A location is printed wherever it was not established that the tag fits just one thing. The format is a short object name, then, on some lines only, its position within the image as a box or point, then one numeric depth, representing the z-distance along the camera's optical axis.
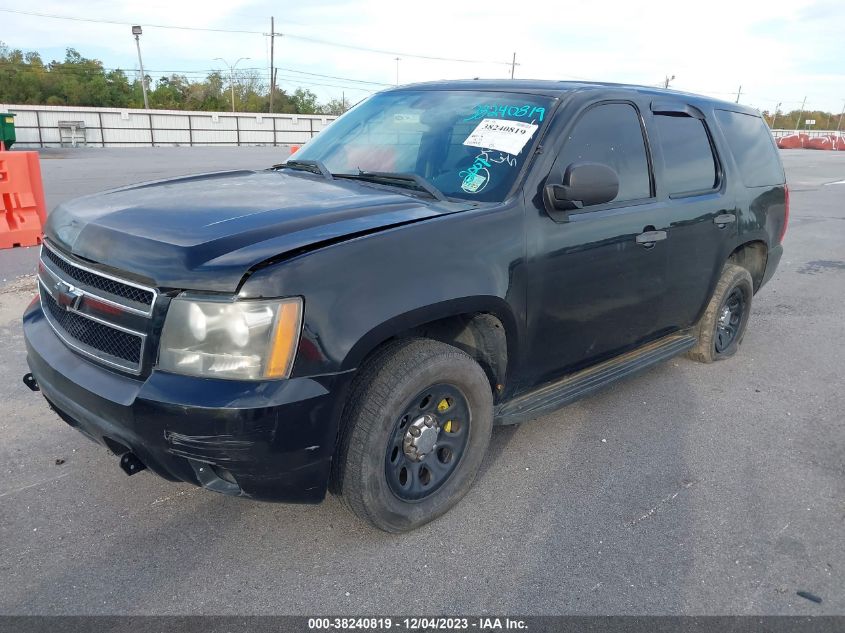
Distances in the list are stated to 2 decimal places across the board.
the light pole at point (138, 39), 58.80
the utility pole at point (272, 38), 69.97
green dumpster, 26.20
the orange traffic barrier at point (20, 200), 8.13
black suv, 2.36
